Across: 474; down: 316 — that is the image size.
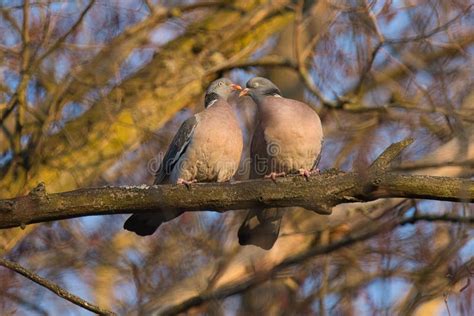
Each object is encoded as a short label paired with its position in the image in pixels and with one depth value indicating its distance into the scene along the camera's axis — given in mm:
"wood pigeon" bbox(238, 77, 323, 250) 13070
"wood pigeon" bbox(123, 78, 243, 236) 13281
